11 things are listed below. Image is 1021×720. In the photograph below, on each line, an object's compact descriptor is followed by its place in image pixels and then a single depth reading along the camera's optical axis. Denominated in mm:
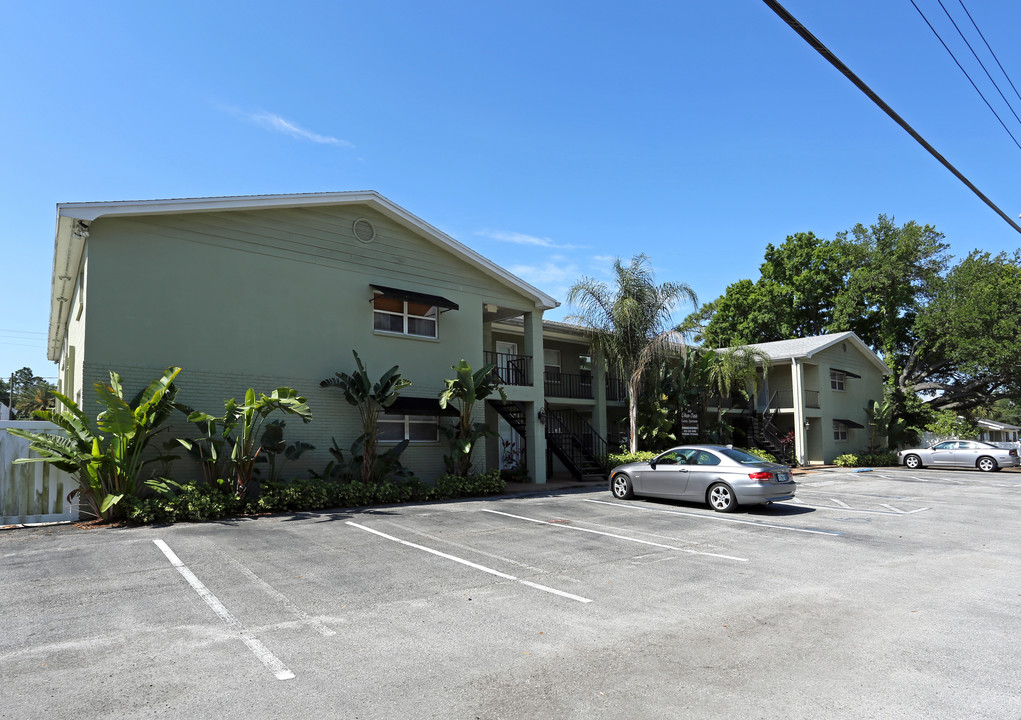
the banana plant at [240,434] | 12805
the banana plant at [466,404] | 16516
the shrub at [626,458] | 22062
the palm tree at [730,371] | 26094
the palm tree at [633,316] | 22359
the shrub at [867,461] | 31183
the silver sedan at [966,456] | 28109
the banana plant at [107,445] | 11320
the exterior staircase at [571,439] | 21031
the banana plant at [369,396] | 15336
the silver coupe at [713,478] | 13547
